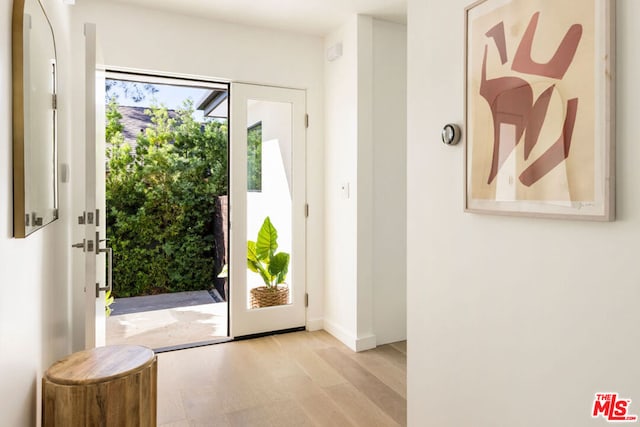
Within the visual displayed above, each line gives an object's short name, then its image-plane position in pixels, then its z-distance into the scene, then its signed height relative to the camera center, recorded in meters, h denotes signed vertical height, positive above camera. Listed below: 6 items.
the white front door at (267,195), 3.52 +0.14
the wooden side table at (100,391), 1.55 -0.70
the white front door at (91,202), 1.92 +0.04
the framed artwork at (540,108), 1.15 +0.32
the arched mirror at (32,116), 1.35 +0.36
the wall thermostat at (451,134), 1.68 +0.31
